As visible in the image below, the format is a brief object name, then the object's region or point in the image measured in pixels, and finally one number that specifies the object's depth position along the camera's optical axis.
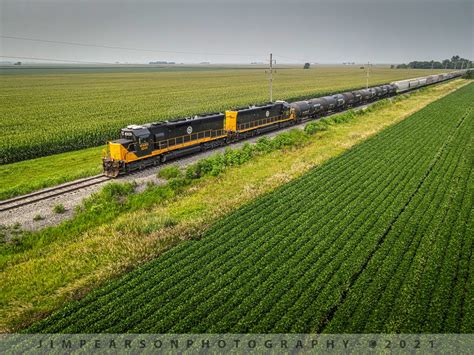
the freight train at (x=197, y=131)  26.31
